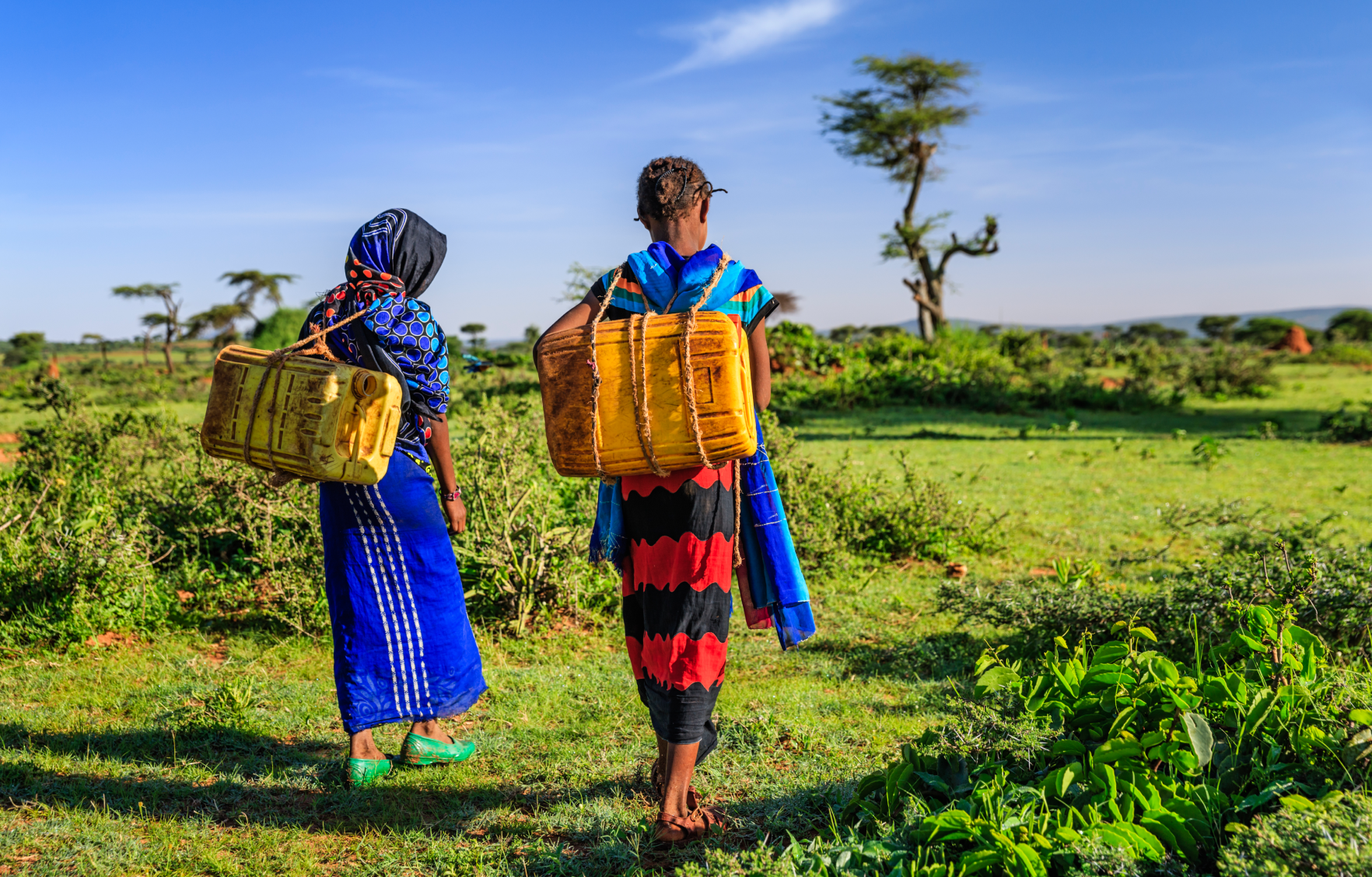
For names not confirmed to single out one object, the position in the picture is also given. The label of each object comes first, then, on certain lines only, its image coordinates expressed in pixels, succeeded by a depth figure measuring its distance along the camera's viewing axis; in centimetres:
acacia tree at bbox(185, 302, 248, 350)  4019
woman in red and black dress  239
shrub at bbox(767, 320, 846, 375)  1611
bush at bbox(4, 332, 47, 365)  3638
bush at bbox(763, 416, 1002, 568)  567
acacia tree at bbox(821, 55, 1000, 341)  3026
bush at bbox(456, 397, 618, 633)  432
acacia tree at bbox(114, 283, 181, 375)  3956
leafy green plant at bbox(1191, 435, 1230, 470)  870
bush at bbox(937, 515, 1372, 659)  334
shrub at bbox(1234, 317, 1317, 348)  3828
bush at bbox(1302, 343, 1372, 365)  2341
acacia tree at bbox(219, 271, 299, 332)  4197
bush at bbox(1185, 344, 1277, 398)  1568
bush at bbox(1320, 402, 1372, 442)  1032
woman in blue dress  283
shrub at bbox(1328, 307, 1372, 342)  3722
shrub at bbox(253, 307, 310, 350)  1858
